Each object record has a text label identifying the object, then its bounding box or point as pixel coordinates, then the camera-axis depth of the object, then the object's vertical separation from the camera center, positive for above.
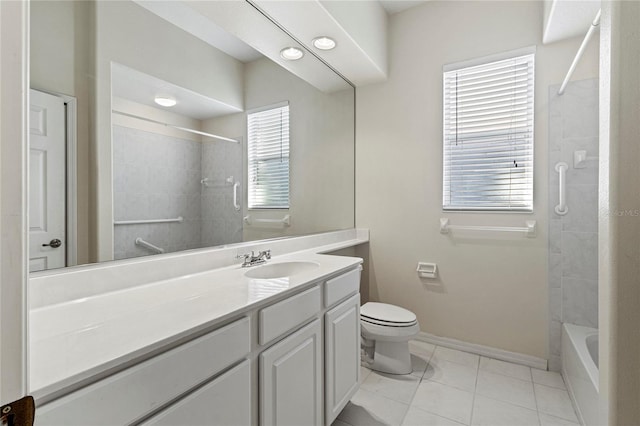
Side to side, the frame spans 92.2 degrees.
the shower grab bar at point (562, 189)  2.04 +0.15
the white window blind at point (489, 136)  2.25 +0.58
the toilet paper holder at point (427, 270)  2.55 -0.49
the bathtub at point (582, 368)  1.50 -0.87
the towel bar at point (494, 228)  2.20 -0.12
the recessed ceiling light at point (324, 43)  2.09 +1.17
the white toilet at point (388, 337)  2.06 -0.85
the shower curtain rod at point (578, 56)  1.40 +0.85
